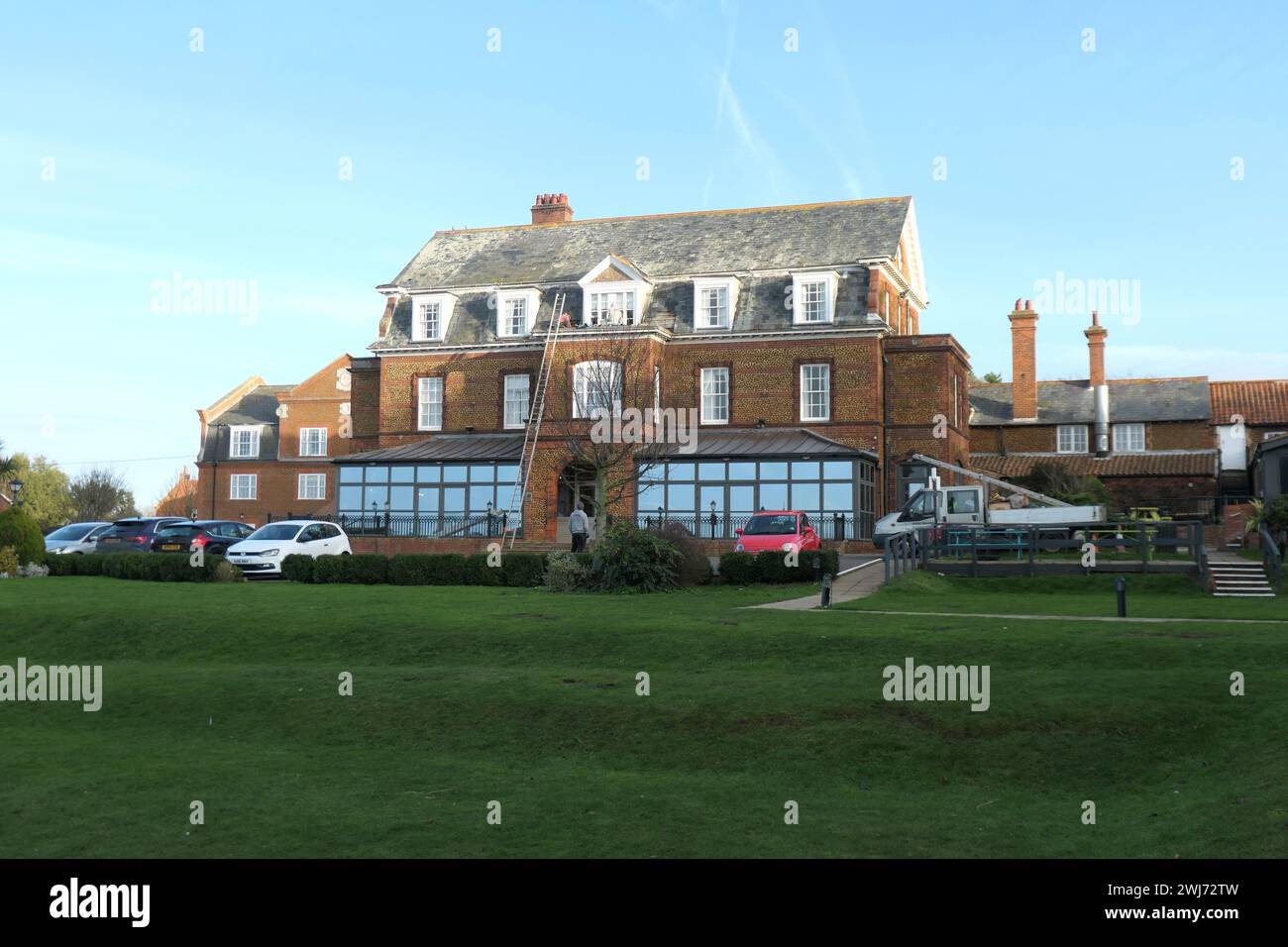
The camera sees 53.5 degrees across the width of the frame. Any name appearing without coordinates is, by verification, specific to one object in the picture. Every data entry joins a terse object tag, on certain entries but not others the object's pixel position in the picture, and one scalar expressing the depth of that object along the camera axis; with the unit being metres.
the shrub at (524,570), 29.66
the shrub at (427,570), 30.83
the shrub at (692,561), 29.16
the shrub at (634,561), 28.00
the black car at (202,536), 37.06
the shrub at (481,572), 30.17
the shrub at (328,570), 31.06
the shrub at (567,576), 28.56
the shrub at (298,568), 31.47
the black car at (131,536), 38.59
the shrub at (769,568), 29.19
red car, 34.38
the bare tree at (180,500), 79.31
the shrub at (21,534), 33.12
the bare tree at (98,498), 77.19
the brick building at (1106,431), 57.50
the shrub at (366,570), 30.98
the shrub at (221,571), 31.41
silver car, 39.62
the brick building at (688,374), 45.10
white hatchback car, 32.84
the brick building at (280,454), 67.69
